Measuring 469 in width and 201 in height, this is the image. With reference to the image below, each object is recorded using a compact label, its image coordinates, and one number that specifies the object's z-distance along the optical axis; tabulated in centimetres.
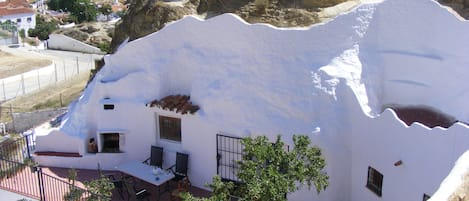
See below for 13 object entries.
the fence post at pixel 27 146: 1633
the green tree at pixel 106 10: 9041
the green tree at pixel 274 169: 906
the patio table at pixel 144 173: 1375
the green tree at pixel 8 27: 5890
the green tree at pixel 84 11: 8844
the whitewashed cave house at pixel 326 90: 1184
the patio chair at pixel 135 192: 1352
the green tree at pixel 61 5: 9944
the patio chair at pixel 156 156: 1510
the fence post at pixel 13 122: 2130
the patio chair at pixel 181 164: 1462
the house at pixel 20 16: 7556
